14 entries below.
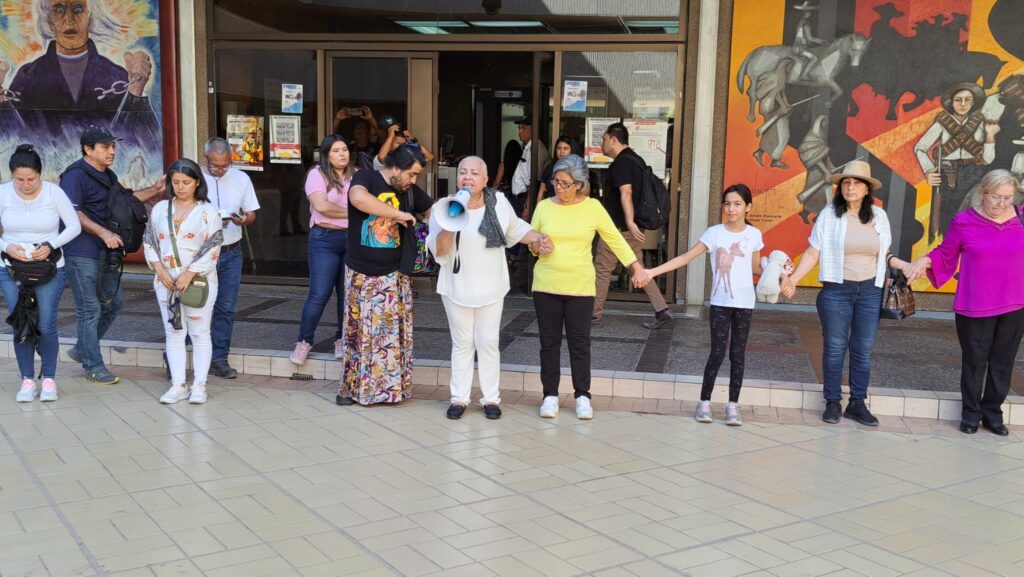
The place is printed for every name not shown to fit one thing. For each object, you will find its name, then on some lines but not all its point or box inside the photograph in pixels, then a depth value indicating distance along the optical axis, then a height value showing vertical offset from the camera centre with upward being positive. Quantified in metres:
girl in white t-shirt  6.28 -0.68
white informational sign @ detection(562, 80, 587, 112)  10.34 +0.75
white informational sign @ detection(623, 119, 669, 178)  10.23 +0.30
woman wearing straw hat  6.37 -0.62
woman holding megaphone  6.12 -0.65
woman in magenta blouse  6.15 -0.69
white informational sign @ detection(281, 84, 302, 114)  11.03 +0.69
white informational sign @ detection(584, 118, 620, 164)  10.30 +0.31
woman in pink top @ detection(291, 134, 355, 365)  7.17 -0.50
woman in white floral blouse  6.56 -0.68
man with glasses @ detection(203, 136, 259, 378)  7.34 -0.54
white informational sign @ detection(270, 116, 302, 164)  11.08 +0.22
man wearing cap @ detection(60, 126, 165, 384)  6.84 -0.65
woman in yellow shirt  6.28 -0.62
